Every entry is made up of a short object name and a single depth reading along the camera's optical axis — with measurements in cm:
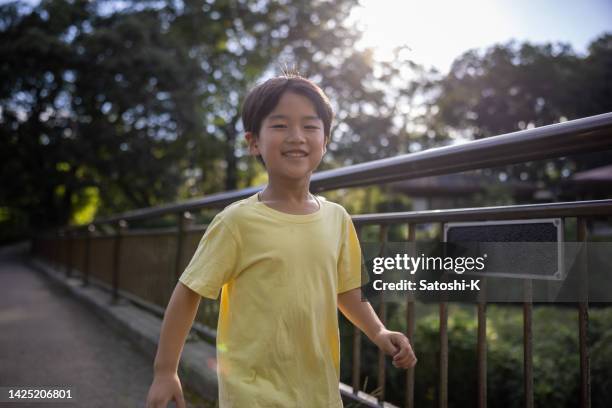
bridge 147
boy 146
